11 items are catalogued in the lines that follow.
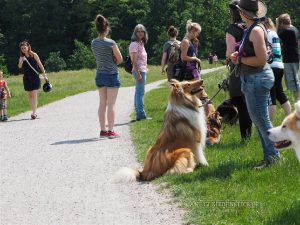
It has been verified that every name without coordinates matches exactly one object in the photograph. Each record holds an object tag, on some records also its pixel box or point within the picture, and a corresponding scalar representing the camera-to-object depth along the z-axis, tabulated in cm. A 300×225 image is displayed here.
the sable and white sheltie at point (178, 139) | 679
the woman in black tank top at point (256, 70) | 605
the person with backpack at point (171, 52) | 1042
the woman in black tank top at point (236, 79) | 758
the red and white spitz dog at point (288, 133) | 504
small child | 1361
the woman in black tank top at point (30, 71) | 1349
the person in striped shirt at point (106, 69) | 983
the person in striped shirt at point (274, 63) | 797
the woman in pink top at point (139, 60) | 1173
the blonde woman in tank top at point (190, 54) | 963
